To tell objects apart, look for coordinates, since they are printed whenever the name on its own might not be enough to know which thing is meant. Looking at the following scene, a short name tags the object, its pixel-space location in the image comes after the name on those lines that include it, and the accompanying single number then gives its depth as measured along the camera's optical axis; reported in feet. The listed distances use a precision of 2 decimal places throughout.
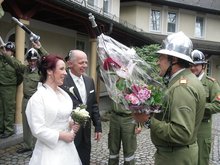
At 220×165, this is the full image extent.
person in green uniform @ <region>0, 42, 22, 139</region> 24.39
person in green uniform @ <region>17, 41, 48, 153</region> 22.99
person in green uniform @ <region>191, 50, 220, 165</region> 14.91
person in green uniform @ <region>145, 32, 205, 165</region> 9.53
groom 14.43
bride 10.94
